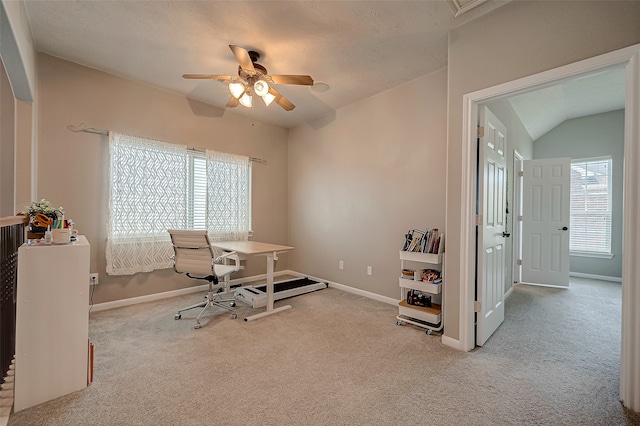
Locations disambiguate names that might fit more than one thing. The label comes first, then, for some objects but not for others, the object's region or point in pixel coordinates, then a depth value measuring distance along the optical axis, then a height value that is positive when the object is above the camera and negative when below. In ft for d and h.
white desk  9.76 -1.63
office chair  9.10 -1.56
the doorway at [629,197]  5.16 +0.36
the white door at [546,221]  14.53 -0.34
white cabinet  5.29 -2.26
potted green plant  5.91 -0.13
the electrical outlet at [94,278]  10.03 -2.51
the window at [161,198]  10.55 +0.56
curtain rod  9.77 +2.91
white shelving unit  8.77 -3.12
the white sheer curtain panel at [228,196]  13.23 +0.76
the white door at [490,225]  7.79 -0.33
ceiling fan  8.07 +3.94
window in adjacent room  16.06 +0.60
